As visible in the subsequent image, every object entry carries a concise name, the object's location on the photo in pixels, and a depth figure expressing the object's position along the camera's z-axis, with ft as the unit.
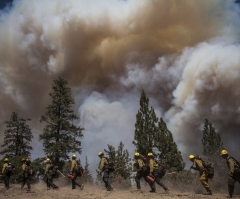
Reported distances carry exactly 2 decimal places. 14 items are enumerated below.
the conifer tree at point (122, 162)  113.91
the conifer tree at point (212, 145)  102.37
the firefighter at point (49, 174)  47.01
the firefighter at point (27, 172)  44.45
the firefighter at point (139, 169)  41.75
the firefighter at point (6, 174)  45.70
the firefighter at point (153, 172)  40.14
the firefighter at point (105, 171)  40.96
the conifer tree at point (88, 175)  120.93
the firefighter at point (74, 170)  44.17
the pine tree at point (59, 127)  90.02
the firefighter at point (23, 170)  45.02
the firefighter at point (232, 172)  34.58
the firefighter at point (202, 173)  38.11
